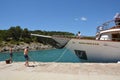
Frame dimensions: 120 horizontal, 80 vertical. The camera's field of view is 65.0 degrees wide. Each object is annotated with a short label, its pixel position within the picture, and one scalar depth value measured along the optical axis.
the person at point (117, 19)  8.71
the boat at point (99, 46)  8.09
